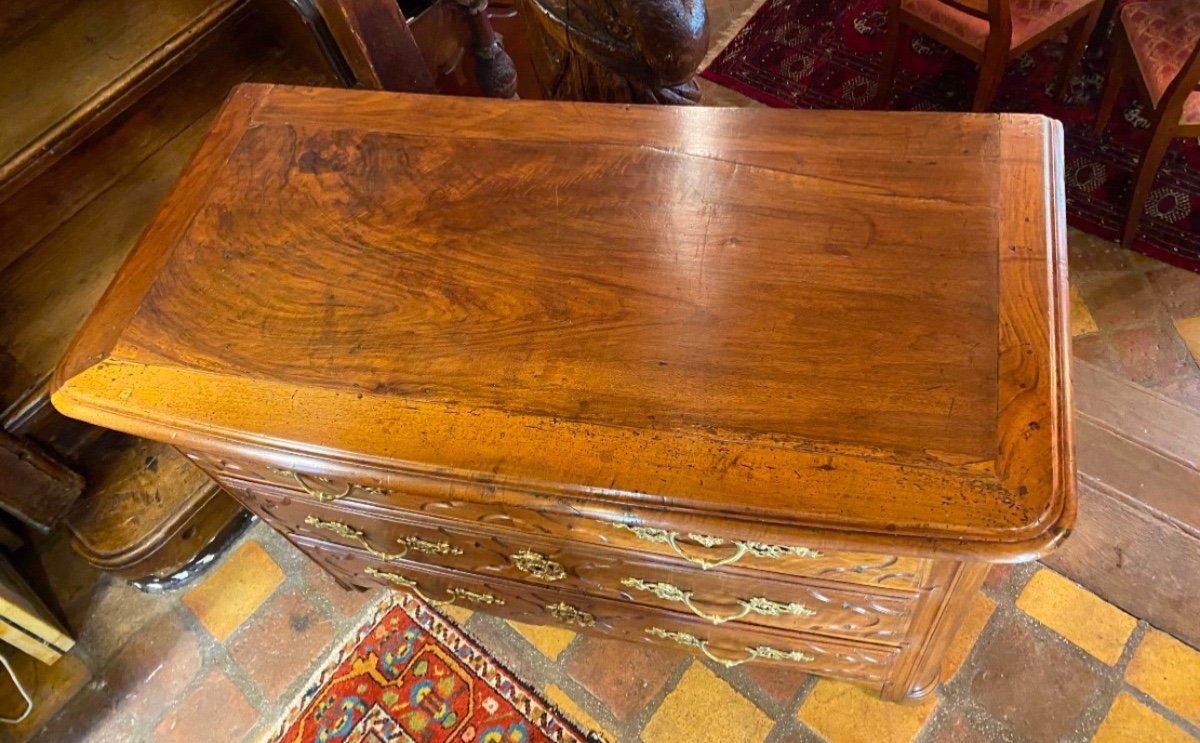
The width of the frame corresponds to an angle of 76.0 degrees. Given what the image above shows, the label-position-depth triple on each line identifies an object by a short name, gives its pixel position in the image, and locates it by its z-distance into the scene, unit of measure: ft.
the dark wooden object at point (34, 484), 4.60
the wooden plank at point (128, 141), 4.92
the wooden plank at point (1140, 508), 4.73
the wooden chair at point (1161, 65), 5.54
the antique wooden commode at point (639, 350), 2.50
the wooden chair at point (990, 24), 6.16
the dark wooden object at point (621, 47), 3.07
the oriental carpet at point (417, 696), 4.81
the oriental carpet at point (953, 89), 6.54
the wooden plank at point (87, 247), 4.70
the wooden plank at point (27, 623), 4.97
